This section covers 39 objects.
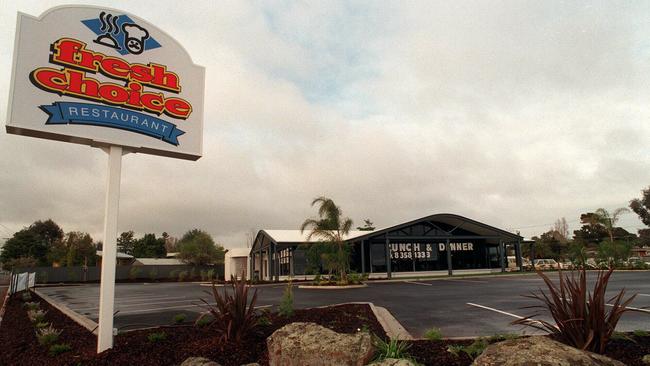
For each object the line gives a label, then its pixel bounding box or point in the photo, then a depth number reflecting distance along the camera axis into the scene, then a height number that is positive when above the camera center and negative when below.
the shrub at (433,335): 6.03 -1.28
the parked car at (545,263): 43.18 -1.88
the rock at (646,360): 4.54 -1.29
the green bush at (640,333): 5.76 -1.26
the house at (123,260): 56.16 -0.63
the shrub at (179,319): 8.18 -1.28
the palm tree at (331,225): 26.69 +1.69
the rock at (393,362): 3.99 -1.11
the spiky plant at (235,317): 6.10 -0.96
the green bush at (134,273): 43.62 -1.83
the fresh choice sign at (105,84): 6.47 +3.03
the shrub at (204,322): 7.60 -1.27
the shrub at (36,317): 10.46 -1.54
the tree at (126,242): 96.44 +3.42
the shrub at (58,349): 6.56 -1.47
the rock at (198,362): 4.93 -1.31
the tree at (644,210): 62.44 +5.20
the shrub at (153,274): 43.86 -2.01
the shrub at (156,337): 6.56 -1.32
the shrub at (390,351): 4.79 -1.21
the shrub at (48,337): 7.23 -1.42
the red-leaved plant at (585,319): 4.66 -0.86
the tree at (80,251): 51.20 +0.80
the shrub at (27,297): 17.83 -1.73
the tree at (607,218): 41.31 +2.71
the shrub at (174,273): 43.75 -1.99
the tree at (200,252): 53.53 +0.30
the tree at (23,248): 72.69 +1.91
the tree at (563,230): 83.25 +3.33
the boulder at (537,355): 3.57 -0.98
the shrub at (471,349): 5.01 -1.26
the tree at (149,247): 85.69 +1.77
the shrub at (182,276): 41.10 -2.18
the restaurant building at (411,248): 32.66 +0.10
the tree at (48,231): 83.25 +5.57
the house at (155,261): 56.87 -0.85
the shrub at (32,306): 13.60 -1.63
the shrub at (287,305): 8.12 -1.05
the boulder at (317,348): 4.51 -1.09
